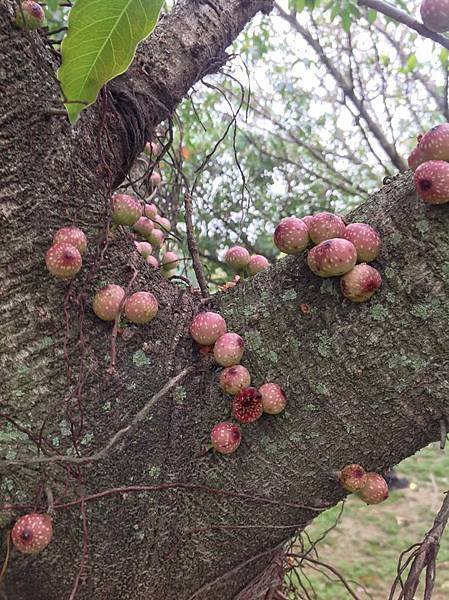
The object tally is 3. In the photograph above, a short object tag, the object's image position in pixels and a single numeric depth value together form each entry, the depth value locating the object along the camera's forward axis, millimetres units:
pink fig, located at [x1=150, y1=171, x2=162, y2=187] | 456
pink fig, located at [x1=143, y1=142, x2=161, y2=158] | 495
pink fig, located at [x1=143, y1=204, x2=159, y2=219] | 388
